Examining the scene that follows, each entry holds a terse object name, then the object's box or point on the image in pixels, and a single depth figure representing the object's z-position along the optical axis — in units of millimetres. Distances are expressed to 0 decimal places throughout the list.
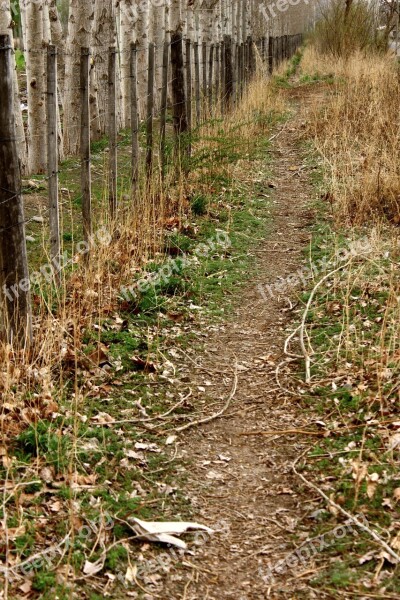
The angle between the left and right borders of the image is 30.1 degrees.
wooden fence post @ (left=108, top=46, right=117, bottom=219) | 6880
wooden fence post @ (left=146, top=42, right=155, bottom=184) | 8164
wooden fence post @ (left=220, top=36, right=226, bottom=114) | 14766
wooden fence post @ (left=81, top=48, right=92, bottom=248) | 6105
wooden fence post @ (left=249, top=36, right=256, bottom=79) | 20812
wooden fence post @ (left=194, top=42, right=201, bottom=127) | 11727
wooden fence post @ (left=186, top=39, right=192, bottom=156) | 10020
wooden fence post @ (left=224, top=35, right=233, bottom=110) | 15369
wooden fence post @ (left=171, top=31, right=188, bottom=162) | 9555
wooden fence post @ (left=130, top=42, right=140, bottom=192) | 7566
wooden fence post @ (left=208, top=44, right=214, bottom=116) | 13602
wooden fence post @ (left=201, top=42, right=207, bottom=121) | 13131
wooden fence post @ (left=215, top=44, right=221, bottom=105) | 13697
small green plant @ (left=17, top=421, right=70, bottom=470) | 4047
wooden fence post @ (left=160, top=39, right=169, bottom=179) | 8305
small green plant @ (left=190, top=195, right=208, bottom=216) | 8940
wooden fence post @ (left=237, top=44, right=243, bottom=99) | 17078
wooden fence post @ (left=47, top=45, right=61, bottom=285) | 5457
